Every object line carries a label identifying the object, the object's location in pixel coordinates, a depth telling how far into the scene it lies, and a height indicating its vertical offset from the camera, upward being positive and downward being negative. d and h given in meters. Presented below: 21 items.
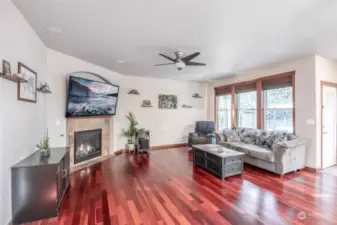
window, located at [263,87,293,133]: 4.48 +0.12
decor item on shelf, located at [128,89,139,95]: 5.95 +0.74
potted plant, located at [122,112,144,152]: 5.76 -0.64
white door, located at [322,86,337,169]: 4.07 -0.32
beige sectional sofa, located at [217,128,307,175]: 3.61 -0.85
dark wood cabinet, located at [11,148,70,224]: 2.12 -0.98
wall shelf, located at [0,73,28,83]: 1.87 +0.40
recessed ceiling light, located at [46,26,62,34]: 2.67 +1.33
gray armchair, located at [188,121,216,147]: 5.90 -0.74
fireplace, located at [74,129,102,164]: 4.34 -0.86
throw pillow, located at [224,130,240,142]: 5.12 -0.68
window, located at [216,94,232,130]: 6.44 +0.09
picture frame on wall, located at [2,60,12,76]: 1.89 +0.51
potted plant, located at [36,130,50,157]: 2.59 -0.55
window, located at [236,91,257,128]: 5.43 +0.14
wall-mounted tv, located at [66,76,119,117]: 3.78 +0.38
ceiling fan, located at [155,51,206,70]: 3.42 +1.08
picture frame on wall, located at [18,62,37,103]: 2.30 +0.40
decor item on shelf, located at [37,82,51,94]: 3.03 +0.44
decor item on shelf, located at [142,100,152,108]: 6.27 +0.38
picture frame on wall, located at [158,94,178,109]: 6.61 +0.46
